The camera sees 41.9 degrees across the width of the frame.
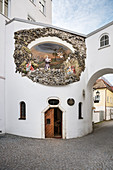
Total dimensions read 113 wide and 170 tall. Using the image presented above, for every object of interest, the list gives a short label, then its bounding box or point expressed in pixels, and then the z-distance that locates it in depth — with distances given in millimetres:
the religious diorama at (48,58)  10391
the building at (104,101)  23517
